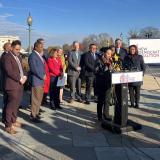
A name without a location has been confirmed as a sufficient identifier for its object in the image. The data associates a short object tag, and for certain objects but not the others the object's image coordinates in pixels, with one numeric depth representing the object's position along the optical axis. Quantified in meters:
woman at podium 4.31
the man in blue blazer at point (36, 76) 4.47
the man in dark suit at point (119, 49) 5.88
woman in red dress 5.33
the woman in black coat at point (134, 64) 5.43
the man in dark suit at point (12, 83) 4.03
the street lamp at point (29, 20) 12.45
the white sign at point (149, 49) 8.24
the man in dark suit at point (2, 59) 4.14
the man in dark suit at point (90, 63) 5.71
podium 4.00
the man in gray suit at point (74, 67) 5.78
